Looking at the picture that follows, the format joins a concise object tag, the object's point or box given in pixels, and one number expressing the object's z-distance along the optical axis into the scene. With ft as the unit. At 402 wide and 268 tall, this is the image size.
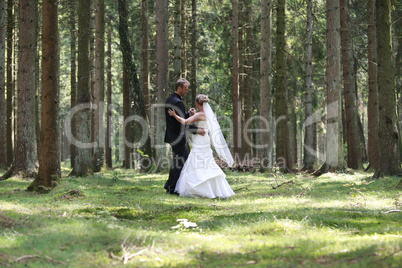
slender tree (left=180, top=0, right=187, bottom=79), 78.02
